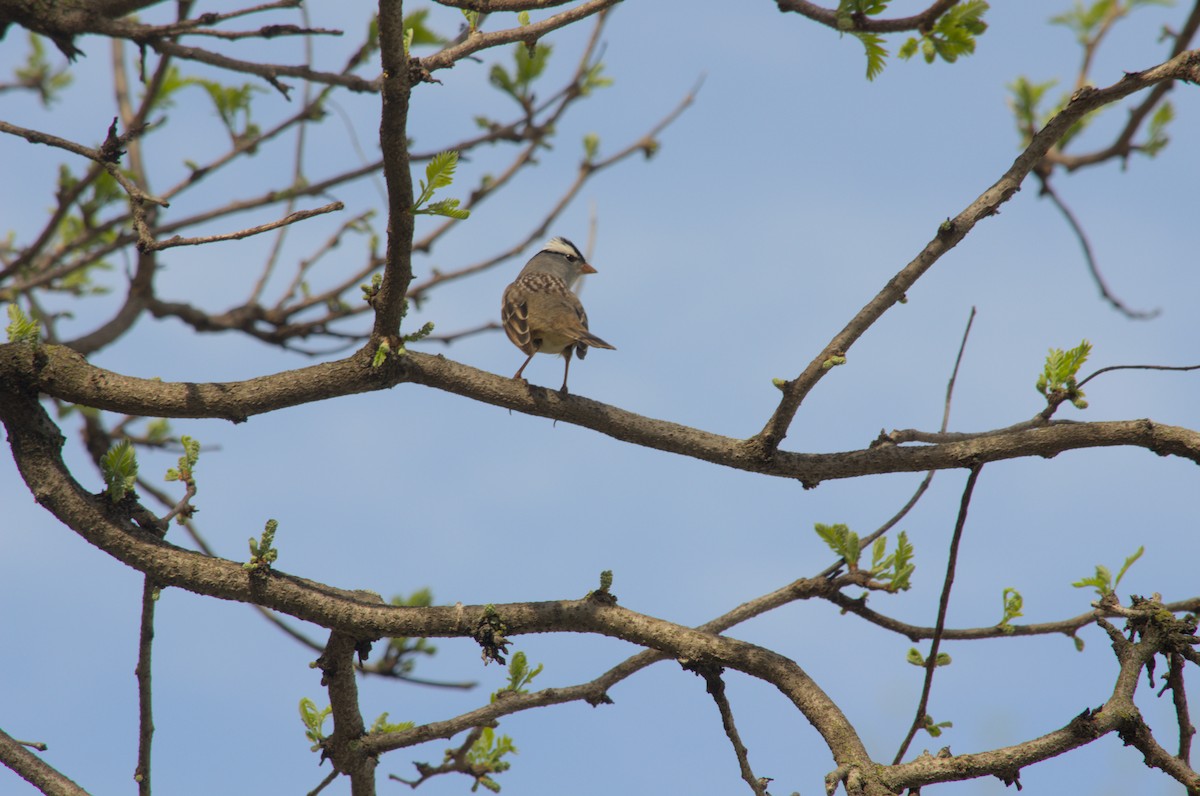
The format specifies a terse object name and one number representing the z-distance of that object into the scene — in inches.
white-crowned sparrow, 521.0
